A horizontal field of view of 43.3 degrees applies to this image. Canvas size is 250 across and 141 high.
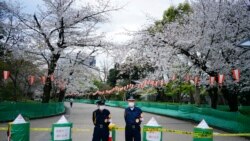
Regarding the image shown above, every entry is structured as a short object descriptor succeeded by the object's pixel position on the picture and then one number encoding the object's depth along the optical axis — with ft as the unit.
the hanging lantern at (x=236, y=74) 50.33
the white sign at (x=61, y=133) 23.59
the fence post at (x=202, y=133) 23.05
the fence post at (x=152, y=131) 25.26
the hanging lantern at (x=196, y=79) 71.33
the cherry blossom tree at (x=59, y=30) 77.58
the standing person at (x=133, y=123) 27.84
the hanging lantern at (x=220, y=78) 55.57
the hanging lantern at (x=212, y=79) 60.25
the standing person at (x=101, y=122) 27.49
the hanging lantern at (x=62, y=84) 107.56
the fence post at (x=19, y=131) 25.11
